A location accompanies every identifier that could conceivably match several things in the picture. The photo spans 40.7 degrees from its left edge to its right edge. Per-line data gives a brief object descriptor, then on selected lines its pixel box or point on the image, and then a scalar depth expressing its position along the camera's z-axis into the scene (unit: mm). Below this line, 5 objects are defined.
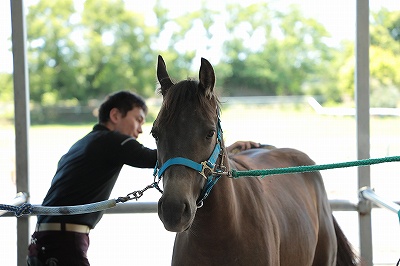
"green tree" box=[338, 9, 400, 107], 19406
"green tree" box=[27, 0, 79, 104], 27481
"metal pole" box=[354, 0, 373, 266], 3961
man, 2957
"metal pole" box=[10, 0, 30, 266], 3770
